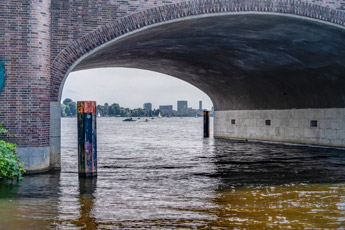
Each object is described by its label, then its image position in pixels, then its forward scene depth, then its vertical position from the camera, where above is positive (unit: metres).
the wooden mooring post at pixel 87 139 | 12.37 -0.63
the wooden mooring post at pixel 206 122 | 32.10 -0.50
